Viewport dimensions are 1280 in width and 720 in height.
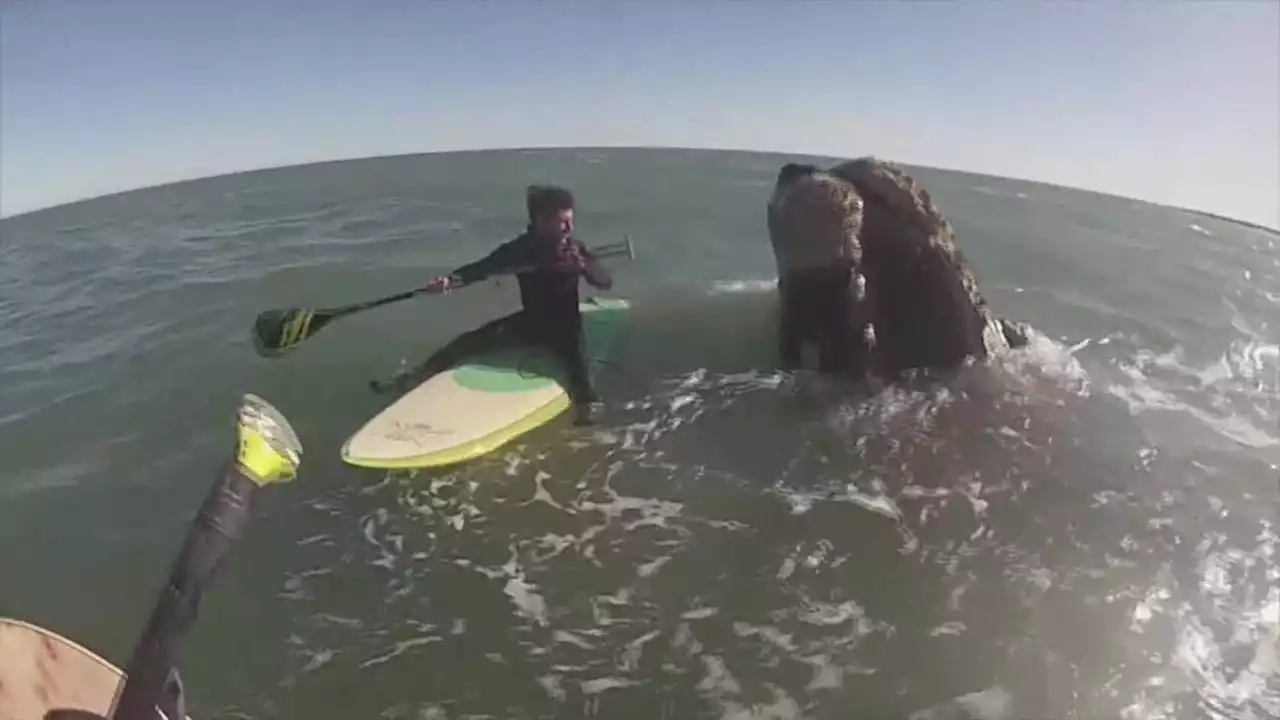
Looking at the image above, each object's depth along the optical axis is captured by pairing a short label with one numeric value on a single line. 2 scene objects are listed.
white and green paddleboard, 5.64
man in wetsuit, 6.27
